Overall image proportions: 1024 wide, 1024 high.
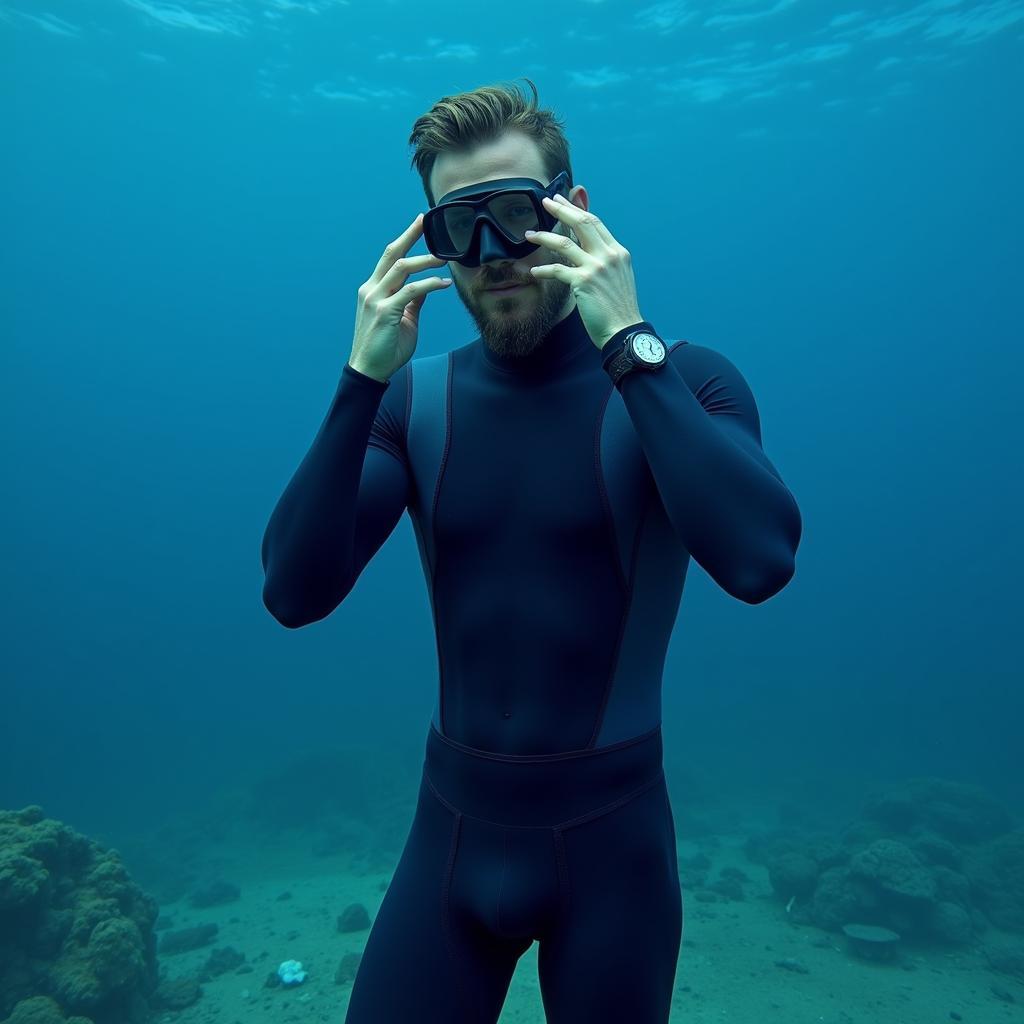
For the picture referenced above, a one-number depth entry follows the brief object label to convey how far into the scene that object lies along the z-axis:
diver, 1.97
